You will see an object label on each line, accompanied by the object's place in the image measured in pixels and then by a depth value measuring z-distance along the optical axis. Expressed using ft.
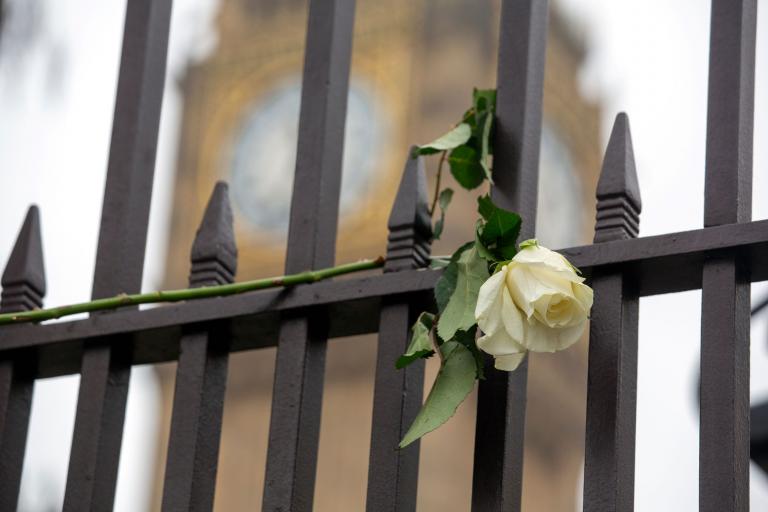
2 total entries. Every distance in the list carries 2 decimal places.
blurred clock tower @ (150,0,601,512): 65.25
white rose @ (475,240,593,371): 6.83
